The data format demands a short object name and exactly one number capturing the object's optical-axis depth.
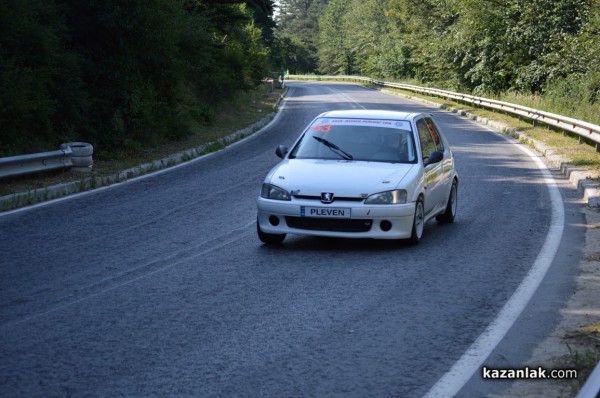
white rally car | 9.75
